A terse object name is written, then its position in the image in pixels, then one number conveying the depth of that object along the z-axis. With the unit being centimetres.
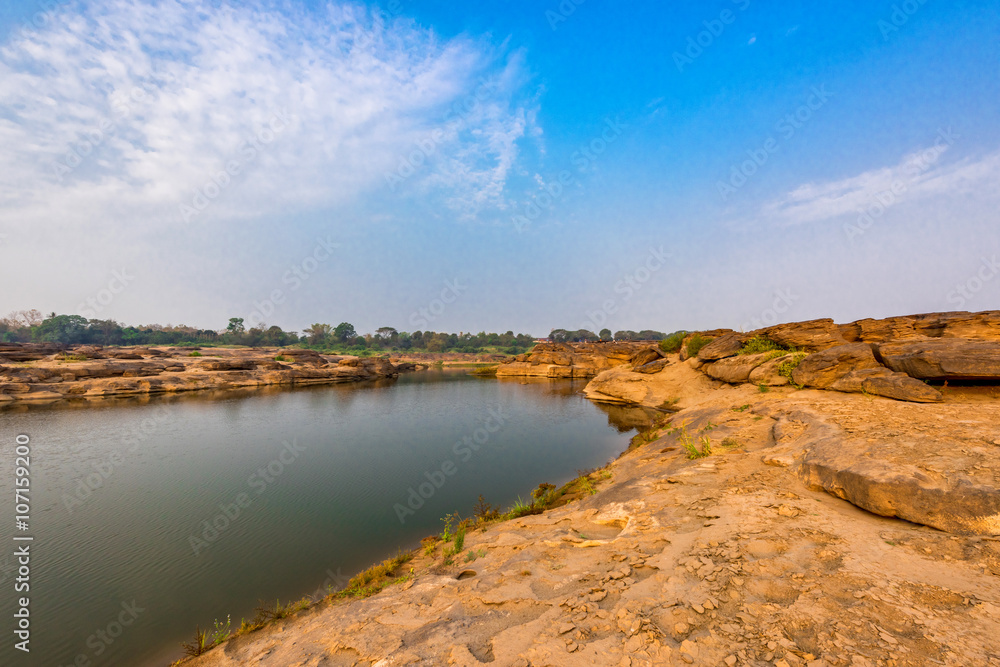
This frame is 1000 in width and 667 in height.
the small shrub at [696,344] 3253
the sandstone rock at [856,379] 1328
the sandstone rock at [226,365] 4891
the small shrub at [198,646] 668
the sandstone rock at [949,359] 1107
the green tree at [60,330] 9325
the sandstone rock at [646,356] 4100
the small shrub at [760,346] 2384
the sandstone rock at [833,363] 1440
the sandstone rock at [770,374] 1892
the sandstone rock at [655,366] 3686
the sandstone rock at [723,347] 2772
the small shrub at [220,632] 693
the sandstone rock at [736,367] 2256
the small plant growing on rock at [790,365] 1805
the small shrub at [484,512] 1165
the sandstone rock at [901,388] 1115
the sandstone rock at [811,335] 2119
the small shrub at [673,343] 4106
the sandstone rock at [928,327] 1647
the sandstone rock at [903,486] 521
